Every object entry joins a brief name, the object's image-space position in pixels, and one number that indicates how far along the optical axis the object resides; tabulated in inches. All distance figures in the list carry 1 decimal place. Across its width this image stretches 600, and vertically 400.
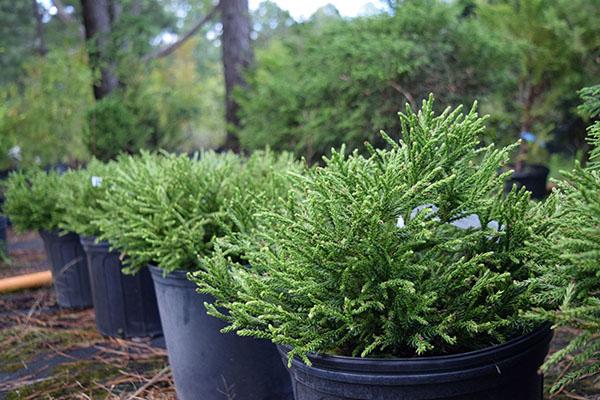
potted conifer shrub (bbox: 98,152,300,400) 96.0
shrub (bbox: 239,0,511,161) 197.5
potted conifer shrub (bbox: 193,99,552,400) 56.3
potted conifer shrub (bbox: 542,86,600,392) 48.1
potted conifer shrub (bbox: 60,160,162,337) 142.4
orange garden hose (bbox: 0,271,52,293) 193.2
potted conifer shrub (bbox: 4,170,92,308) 173.2
